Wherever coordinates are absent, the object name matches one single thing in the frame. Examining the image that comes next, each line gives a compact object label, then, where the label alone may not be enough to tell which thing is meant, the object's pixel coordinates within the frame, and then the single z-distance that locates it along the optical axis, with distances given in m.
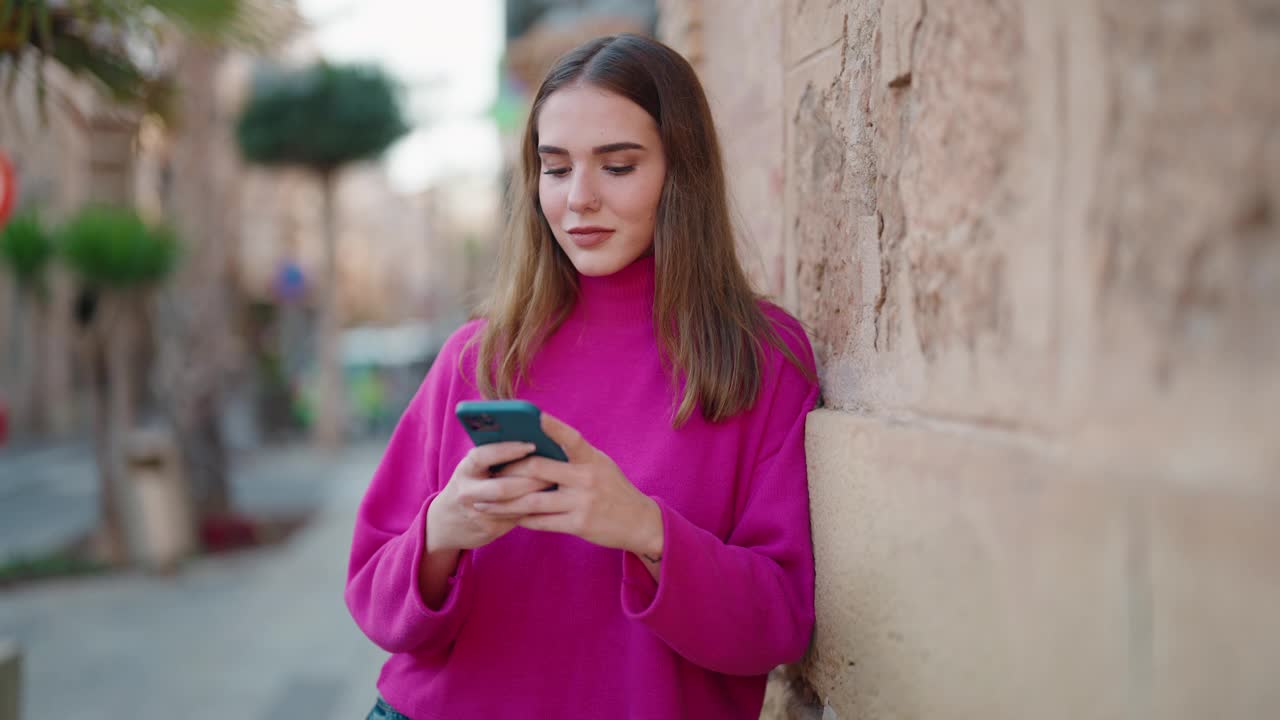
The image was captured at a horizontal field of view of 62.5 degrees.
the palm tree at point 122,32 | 2.75
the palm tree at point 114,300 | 7.69
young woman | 1.42
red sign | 5.54
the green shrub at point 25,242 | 9.65
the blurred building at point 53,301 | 15.99
